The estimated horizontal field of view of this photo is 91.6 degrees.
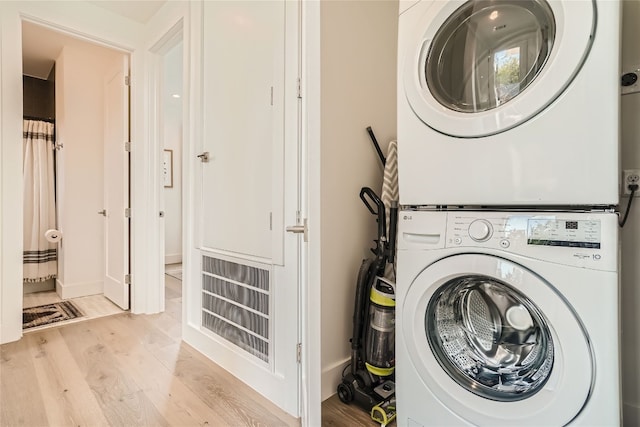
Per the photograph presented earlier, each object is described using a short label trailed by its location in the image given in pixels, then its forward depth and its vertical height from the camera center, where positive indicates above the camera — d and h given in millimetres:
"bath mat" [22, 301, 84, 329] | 2385 -883
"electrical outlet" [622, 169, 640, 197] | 1063 +103
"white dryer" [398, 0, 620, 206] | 832 +331
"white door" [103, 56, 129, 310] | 2646 +196
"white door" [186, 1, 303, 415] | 1370 +62
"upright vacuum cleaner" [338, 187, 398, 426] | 1423 -602
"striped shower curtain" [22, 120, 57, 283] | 3086 +90
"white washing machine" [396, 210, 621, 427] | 811 -350
